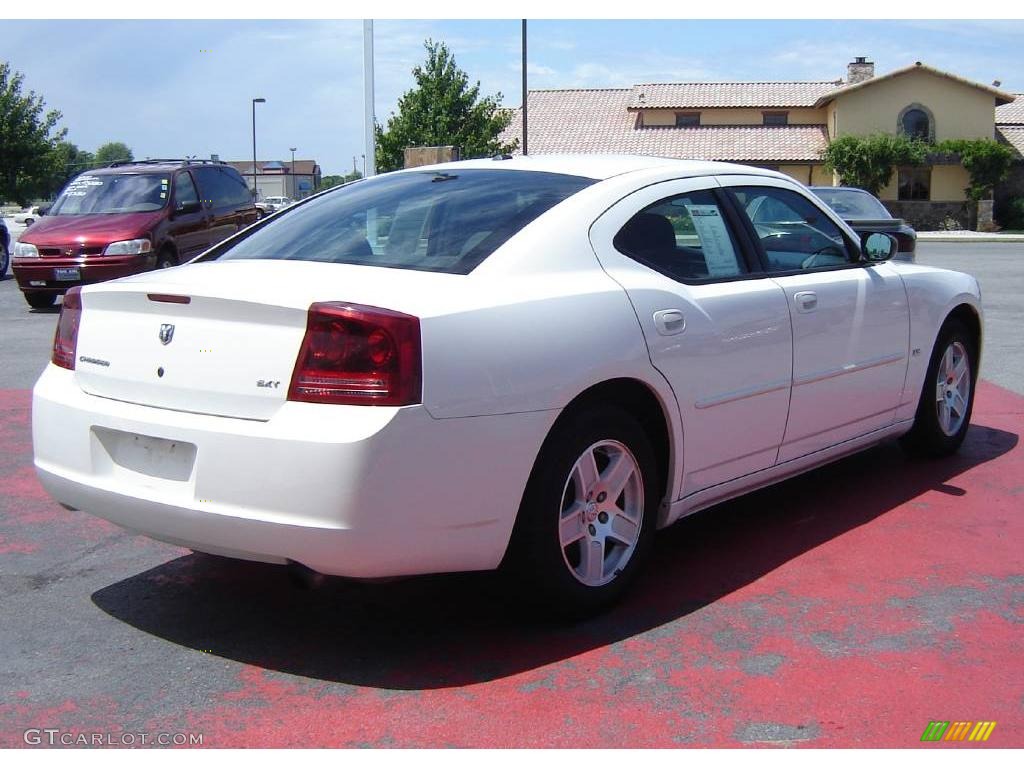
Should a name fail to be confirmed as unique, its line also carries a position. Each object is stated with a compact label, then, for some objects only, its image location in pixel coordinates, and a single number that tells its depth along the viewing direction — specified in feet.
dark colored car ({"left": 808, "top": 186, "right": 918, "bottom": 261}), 43.06
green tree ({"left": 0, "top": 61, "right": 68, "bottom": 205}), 108.58
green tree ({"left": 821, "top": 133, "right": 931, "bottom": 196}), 152.15
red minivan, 46.01
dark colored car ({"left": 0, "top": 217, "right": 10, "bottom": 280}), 64.49
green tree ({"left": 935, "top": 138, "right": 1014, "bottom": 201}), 151.02
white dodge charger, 11.30
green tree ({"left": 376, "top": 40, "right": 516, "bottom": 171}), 128.98
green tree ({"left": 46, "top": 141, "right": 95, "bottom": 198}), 115.55
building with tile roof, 159.43
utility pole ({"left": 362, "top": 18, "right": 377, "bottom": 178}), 44.50
